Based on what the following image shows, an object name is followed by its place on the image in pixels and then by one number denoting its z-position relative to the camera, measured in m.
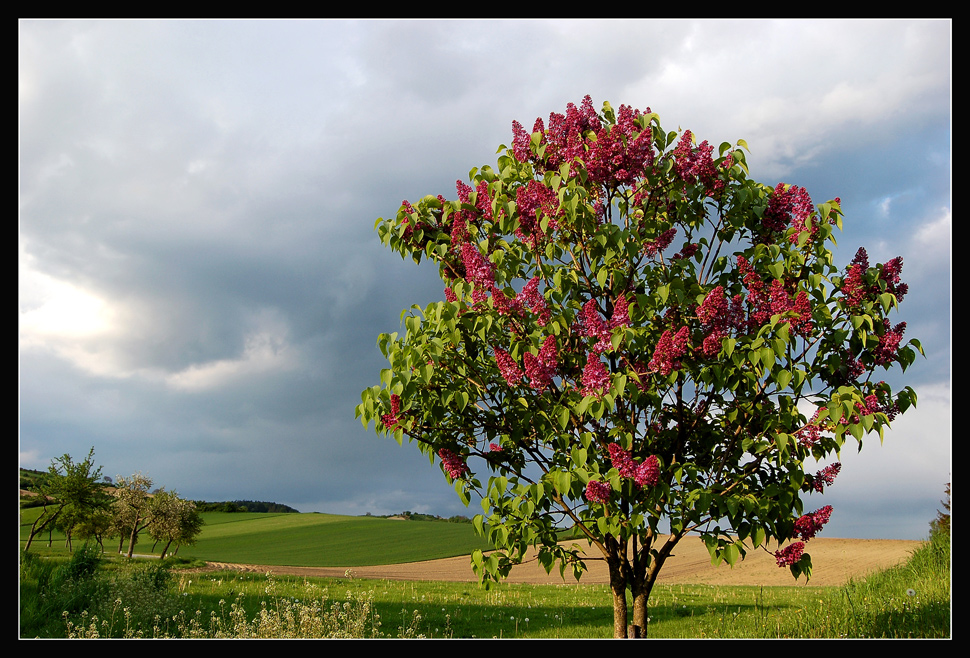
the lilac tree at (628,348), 6.62
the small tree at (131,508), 40.12
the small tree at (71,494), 31.80
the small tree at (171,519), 39.69
